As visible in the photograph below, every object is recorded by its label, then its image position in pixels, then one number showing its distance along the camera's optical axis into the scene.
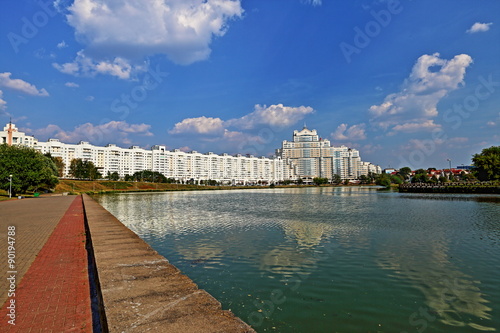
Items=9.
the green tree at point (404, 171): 186.88
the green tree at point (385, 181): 115.92
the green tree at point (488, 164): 70.44
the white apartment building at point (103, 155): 161.00
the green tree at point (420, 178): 109.62
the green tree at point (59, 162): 115.05
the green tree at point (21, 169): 49.38
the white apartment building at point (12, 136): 124.19
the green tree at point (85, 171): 124.88
